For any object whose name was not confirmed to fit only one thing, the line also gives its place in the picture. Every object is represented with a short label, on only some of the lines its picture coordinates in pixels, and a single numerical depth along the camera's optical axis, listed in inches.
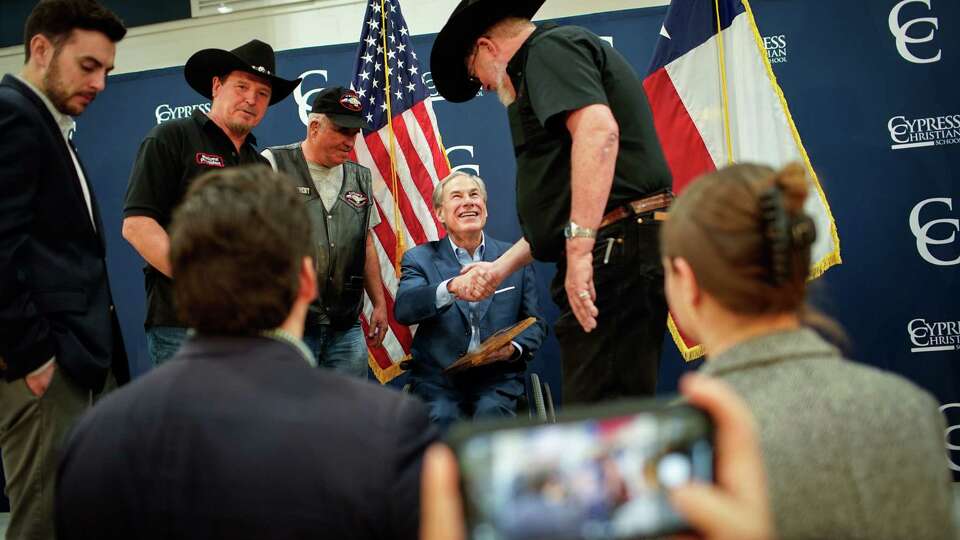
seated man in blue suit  134.9
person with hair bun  34.2
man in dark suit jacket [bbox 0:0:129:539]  73.2
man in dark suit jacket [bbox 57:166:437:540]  36.1
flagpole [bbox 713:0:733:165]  140.9
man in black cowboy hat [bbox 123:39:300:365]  101.3
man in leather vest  131.0
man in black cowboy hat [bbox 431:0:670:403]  81.0
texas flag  141.3
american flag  156.6
